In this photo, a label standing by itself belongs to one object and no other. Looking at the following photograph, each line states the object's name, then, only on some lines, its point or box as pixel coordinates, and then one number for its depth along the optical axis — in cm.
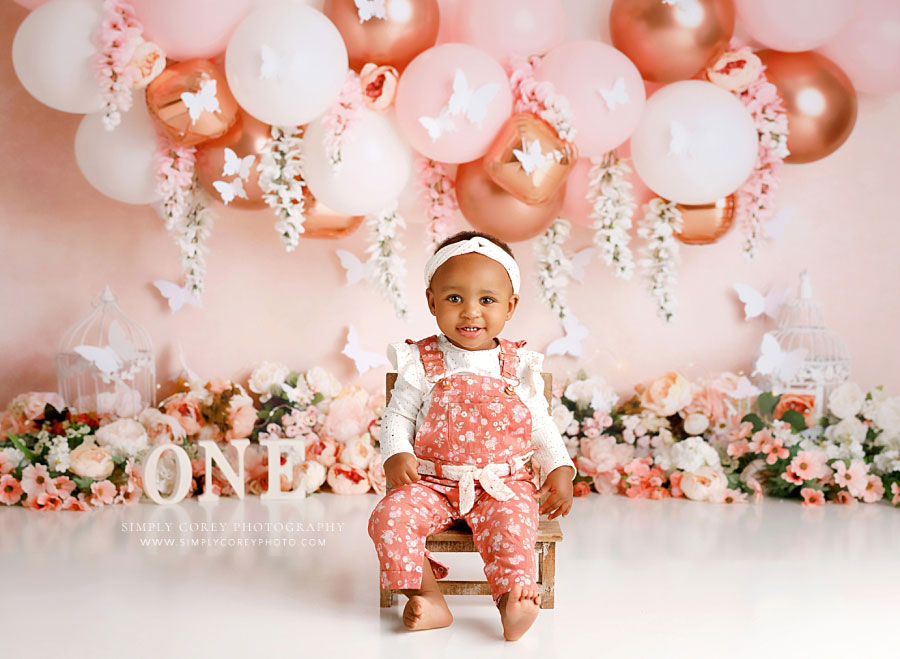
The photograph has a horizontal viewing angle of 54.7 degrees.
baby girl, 177
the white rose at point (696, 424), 297
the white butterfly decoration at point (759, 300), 320
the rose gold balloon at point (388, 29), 244
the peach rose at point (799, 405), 305
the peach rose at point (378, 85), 249
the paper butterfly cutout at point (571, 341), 321
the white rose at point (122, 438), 272
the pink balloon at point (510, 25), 249
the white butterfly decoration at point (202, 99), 238
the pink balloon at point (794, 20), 258
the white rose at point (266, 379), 308
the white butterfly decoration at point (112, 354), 291
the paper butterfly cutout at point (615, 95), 243
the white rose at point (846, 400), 299
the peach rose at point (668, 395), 303
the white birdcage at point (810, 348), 311
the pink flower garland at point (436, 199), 267
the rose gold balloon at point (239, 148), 256
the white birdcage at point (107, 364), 296
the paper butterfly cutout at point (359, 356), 317
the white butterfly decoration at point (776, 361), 313
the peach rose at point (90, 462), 266
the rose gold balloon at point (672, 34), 253
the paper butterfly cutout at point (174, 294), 313
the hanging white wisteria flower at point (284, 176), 252
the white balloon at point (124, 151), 256
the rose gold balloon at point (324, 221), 267
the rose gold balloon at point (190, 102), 239
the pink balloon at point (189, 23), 235
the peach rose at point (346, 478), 288
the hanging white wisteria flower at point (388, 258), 271
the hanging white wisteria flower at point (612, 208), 263
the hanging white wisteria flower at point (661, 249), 272
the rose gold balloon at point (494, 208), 255
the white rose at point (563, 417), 301
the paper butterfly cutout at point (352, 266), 316
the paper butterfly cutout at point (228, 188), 256
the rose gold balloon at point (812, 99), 272
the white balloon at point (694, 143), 250
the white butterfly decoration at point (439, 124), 236
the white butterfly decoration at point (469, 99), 234
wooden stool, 185
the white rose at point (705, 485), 284
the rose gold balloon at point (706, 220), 278
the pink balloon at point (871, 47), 270
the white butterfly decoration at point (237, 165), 251
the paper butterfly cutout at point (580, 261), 318
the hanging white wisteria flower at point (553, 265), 279
